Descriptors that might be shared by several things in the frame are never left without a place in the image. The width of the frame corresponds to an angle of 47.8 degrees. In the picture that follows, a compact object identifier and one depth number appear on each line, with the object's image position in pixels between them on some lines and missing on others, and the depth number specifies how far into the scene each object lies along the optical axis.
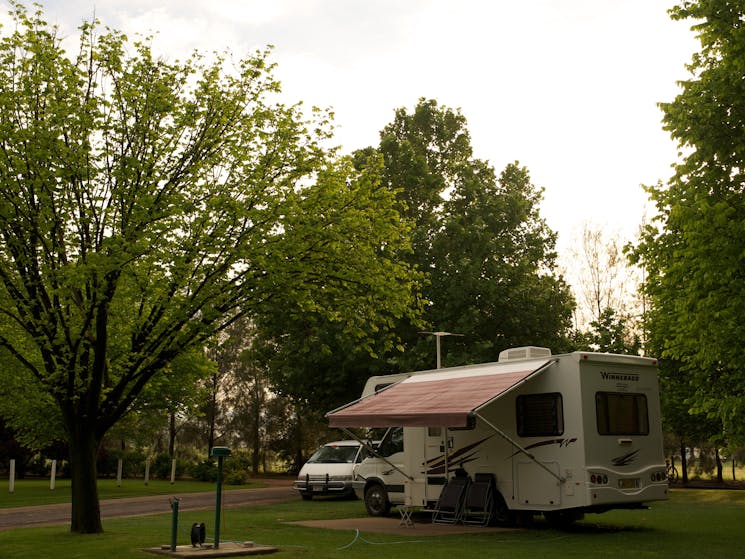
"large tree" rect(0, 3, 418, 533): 14.23
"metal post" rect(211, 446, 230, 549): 11.95
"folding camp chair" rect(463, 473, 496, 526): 15.93
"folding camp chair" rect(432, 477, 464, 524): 16.52
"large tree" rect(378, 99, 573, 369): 29.09
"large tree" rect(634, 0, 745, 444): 16.66
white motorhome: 14.77
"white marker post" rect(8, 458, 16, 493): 29.75
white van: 25.80
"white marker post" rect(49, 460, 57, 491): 32.38
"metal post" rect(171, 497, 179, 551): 11.88
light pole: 24.06
